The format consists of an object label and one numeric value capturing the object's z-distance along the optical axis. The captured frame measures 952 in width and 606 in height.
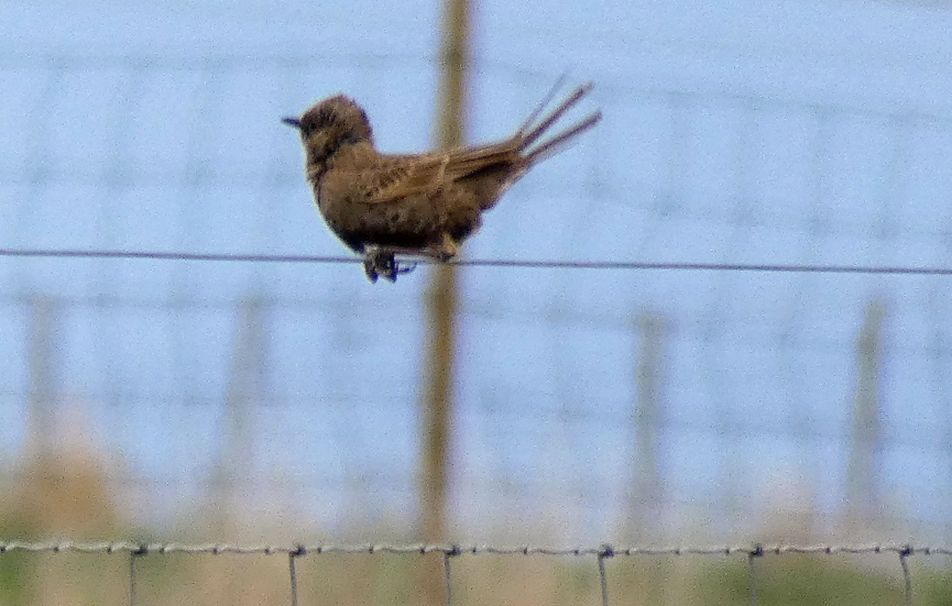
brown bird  9.39
